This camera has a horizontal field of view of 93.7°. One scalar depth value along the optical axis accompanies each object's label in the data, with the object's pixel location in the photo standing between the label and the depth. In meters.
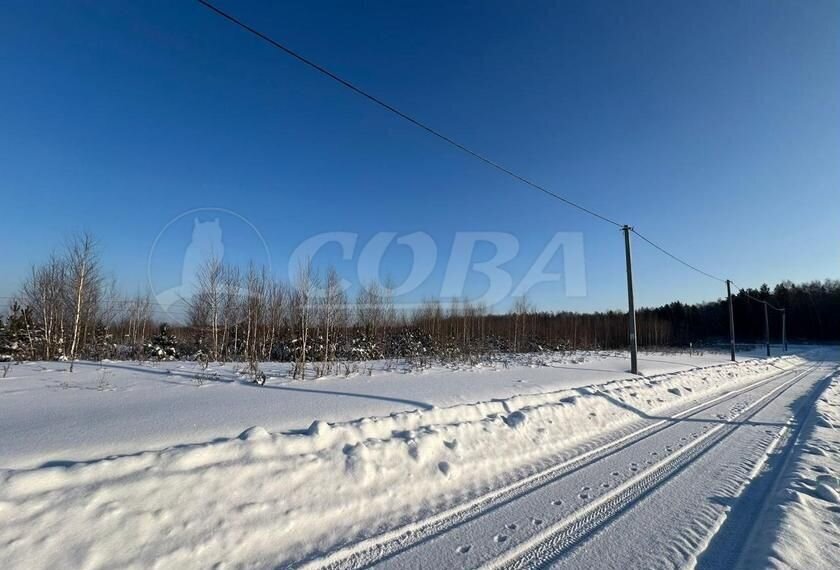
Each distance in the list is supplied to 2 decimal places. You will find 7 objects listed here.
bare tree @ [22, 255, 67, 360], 20.23
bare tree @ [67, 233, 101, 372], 19.19
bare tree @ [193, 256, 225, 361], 22.77
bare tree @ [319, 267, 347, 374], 22.08
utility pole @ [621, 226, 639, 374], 15.41
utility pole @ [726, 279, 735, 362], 26.97
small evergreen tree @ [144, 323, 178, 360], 22.14
